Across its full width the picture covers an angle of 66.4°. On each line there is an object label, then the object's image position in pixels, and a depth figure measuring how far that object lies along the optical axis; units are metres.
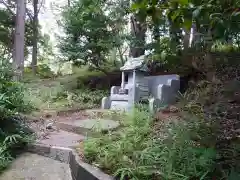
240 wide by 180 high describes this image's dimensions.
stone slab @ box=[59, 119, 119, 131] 3.03
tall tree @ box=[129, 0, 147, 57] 5.50
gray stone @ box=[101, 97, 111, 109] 4.91
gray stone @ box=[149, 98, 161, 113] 3.53
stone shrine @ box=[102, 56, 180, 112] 3.93
